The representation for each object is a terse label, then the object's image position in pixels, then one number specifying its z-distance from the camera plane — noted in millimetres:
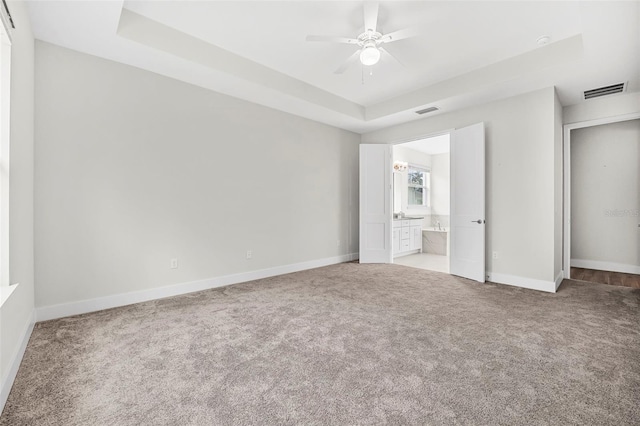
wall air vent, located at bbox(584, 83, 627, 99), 3834
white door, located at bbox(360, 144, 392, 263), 5848
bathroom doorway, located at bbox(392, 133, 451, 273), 6836
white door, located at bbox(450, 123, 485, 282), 4355
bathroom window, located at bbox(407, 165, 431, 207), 8375
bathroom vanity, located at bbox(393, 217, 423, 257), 6754
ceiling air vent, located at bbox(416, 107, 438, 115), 4699
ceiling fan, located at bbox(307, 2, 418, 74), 2650
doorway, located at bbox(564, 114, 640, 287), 4722
